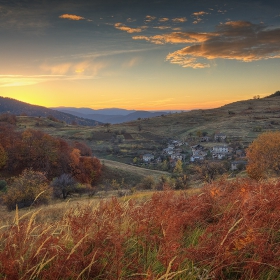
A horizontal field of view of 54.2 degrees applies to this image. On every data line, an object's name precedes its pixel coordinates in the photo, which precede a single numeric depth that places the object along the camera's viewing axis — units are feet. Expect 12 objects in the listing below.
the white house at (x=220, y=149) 278.05
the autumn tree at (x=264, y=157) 103.50
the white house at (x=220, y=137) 340.82
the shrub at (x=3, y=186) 134.62
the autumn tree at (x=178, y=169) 205.96
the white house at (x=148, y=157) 272.41
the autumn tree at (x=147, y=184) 141.32
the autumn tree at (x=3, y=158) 185.78
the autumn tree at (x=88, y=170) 194.39
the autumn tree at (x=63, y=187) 114.86
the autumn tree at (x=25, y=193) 89.15
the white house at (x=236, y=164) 199.21
